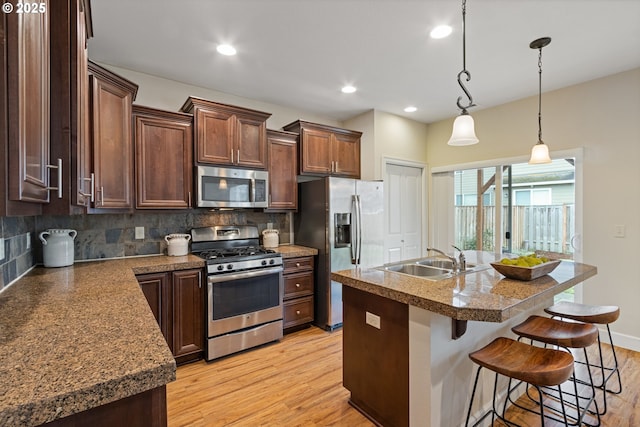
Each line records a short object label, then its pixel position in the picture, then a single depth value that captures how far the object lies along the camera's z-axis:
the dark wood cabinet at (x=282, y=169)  3.59
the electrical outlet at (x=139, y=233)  3.01
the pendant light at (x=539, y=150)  2.49
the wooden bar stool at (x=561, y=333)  1.72
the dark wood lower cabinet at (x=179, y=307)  2.54
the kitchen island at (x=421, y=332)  1.52
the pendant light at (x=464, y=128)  2.06
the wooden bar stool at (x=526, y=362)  1.34
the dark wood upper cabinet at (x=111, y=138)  2.13
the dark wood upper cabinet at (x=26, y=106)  0.81
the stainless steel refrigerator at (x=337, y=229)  3.45
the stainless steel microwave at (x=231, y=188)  3.04
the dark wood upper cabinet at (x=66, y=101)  1.17
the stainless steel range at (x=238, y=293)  2.78
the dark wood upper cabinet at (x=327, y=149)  3.79
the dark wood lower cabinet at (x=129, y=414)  0.76
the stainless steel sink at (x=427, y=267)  2.25
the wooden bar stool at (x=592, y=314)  2.03
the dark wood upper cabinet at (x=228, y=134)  3.01
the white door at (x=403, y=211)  4.38
